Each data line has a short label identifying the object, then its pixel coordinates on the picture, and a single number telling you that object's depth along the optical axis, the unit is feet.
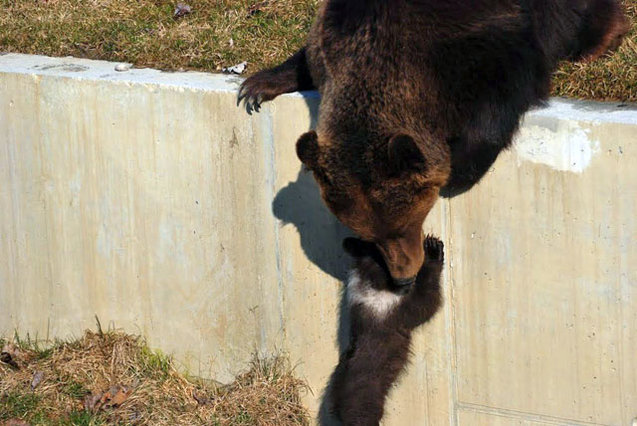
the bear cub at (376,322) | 19.45
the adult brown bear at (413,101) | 17.34
